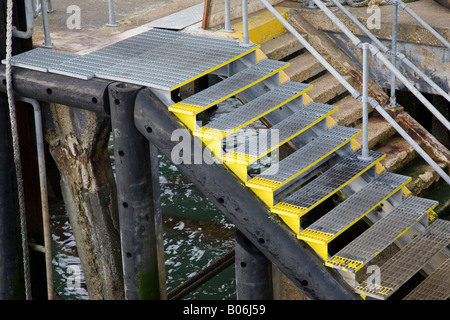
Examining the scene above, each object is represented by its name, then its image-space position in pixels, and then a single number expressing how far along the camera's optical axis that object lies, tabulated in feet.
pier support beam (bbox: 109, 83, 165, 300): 31.24
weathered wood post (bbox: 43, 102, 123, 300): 34.77
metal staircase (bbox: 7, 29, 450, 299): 29.82
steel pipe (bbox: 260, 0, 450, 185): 30.96
